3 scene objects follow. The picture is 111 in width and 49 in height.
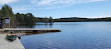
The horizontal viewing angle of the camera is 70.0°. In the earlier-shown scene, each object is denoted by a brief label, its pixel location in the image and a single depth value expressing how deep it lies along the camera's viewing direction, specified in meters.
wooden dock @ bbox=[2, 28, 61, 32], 30.74
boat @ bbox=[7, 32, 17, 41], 16.65
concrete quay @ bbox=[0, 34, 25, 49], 12.94
